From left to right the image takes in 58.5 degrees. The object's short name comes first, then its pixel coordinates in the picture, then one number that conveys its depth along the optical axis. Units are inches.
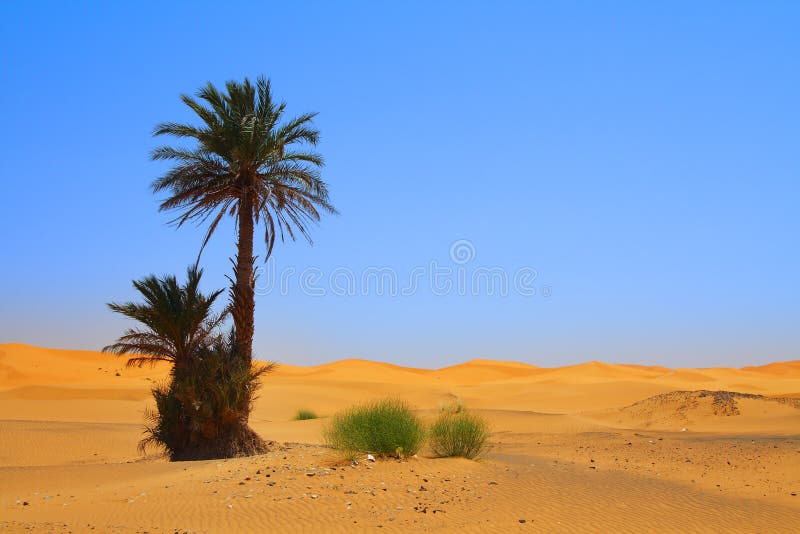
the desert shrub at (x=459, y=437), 595.8
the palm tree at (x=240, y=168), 769.6
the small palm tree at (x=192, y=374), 701.3
